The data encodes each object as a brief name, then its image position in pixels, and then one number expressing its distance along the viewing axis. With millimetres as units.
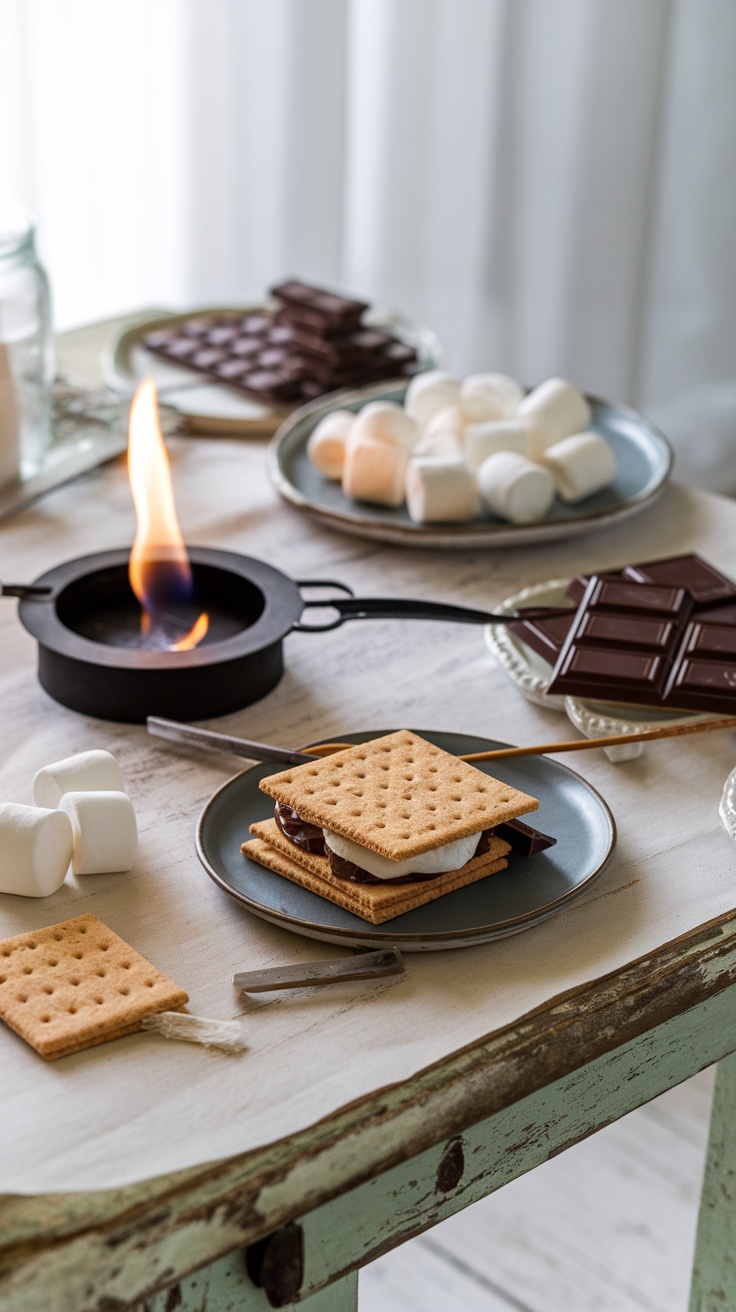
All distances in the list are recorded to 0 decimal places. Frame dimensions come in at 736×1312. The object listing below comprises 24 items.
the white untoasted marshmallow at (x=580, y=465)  1304
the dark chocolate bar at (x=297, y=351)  1471
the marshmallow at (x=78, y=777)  1014
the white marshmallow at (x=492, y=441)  1314
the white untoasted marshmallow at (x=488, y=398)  1367
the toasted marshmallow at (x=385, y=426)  1318
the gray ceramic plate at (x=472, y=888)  949
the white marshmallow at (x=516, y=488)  1271
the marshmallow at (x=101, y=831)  989
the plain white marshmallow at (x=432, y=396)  1377
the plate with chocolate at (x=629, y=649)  1093
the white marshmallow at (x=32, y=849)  974
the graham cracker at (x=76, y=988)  915
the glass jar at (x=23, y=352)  1291
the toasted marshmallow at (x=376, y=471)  1300
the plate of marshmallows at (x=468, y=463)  1272
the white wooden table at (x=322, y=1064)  877
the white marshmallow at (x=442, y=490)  1268
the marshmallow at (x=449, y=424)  1349
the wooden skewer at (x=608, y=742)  1037
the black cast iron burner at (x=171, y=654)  1086
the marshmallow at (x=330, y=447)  1329
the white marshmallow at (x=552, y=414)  1343
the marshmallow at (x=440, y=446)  1328
